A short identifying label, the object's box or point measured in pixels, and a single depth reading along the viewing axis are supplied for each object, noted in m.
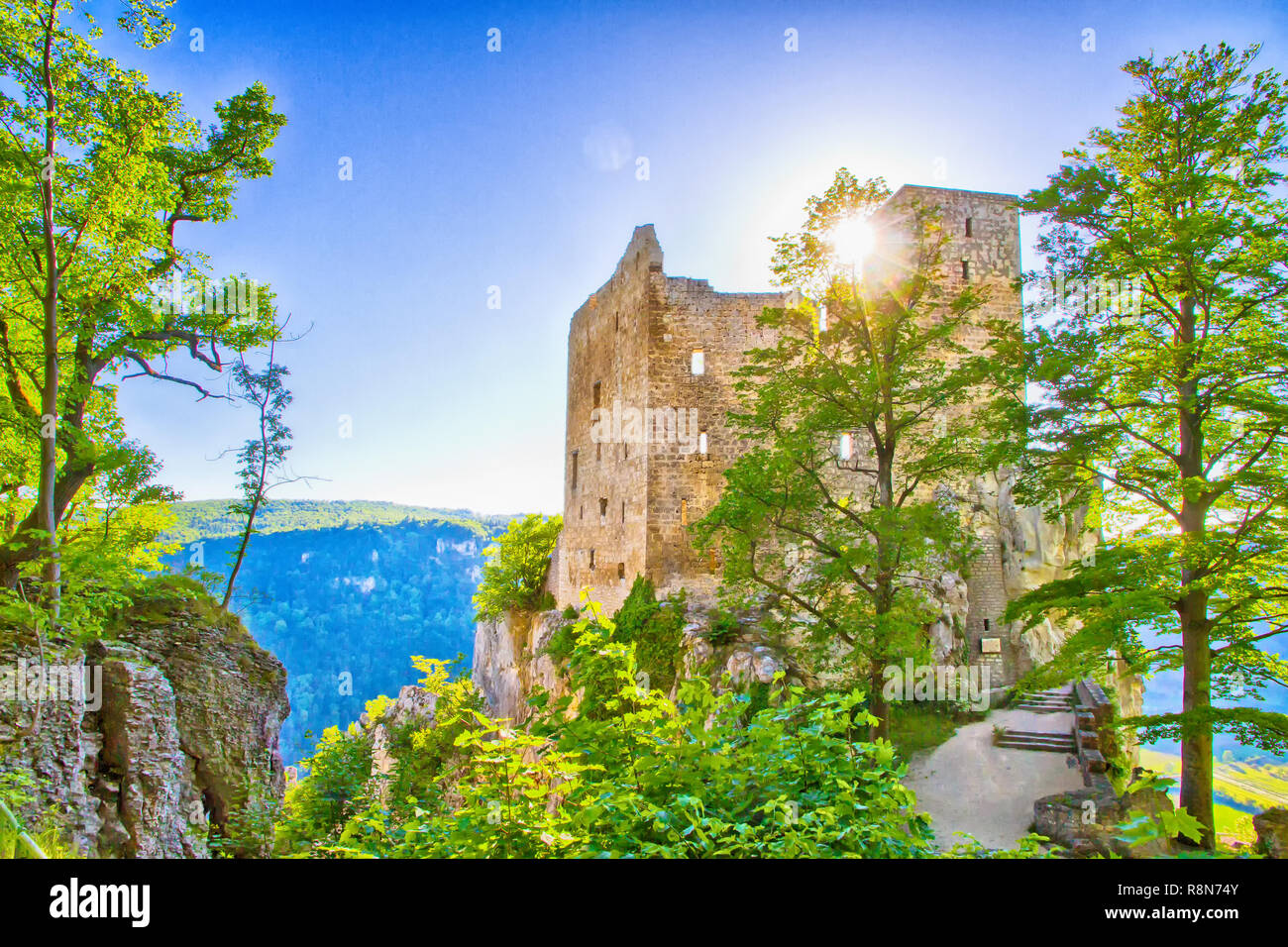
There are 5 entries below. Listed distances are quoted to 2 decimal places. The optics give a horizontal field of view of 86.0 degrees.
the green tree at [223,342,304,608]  12.98
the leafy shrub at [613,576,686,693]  16.52
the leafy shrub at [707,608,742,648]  15.52
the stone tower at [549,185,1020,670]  18.88
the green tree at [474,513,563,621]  27.56
